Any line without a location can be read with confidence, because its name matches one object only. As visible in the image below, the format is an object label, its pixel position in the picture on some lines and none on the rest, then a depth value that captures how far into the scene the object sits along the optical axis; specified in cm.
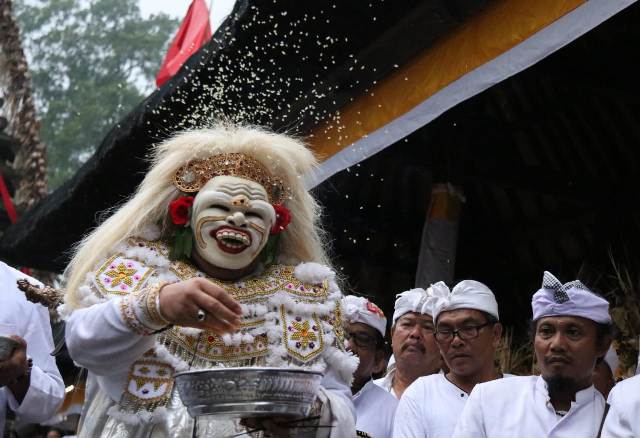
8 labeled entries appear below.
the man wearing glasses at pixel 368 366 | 553
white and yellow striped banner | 484
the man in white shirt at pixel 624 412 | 396
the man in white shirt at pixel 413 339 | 579
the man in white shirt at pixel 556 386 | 456
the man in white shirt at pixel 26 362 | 445
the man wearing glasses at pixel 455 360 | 512
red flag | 1384
